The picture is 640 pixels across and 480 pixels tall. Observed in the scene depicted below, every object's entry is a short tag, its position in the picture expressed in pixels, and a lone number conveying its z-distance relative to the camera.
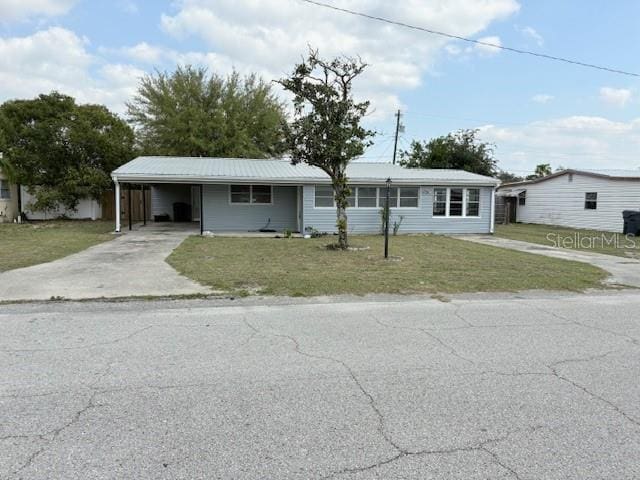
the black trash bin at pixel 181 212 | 24.84
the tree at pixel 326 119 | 12.12
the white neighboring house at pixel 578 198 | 21.98
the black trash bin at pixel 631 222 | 19.30
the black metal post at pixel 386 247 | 11.31
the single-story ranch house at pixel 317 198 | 18.05
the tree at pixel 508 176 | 63.76
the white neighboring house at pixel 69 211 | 22.73
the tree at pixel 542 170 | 47.07
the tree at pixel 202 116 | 27.16
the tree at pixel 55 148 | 22.06
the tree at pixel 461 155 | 32.31
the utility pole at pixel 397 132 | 37.59
